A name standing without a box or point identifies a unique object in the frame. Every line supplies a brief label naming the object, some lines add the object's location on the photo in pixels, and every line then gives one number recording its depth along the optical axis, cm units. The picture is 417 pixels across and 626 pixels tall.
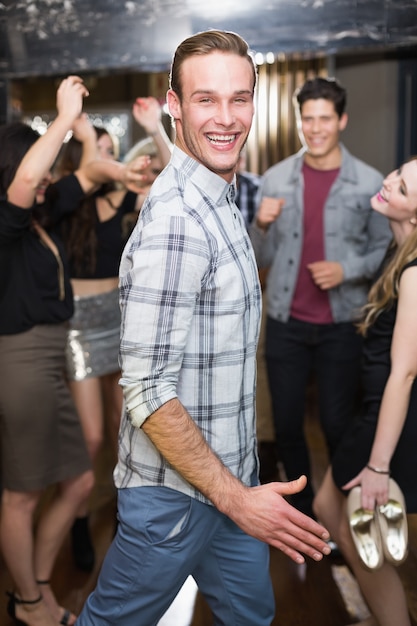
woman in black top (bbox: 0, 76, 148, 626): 217
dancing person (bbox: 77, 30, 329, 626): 130
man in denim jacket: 286
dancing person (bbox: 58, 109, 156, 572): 277
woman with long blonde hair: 183
